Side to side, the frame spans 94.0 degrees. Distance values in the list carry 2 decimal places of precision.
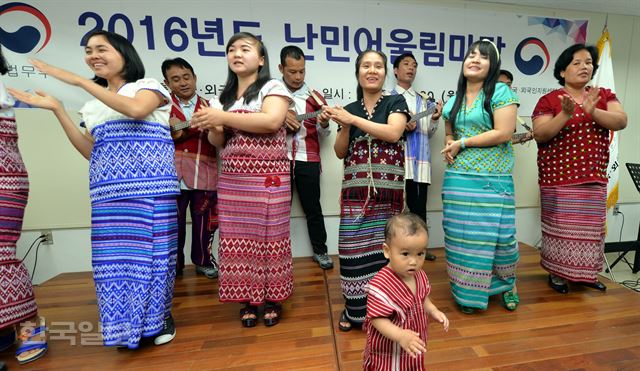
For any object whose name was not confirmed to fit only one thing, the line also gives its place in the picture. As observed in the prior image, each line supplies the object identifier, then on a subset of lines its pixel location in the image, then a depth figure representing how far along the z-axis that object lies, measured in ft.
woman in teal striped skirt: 5.24
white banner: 7.80
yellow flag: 9.73
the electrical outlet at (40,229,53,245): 8.43
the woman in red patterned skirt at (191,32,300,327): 4.81
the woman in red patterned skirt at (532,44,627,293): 6.10
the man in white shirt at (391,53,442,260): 8.43
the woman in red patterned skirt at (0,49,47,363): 4.44
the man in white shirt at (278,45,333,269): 7.88
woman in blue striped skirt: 4.35
